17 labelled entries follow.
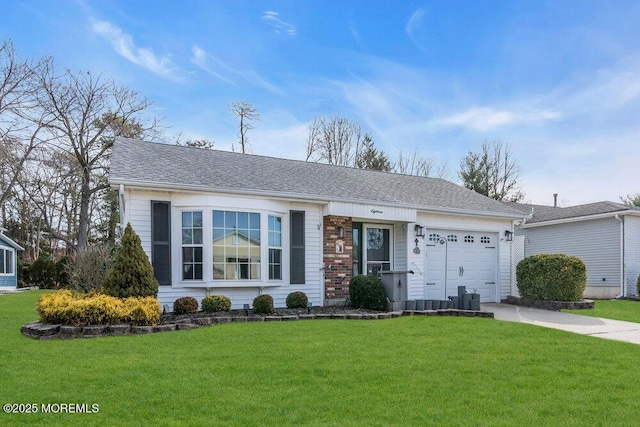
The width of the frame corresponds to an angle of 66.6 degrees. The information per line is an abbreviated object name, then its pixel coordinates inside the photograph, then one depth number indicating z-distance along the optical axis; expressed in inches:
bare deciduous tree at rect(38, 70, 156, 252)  1007.0
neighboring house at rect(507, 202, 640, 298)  660.7
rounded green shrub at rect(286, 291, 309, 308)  438.9
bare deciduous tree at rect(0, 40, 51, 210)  865.5
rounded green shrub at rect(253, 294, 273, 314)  398.0
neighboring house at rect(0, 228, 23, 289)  949.2
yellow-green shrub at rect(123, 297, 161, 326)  325.7
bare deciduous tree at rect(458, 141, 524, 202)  1412.4
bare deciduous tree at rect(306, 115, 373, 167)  1255.5
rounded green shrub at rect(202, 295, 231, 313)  399.5
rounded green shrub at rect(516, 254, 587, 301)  516.7
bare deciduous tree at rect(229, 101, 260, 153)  1208.2
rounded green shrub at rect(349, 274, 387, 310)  434.9
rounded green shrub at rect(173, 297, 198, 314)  393.7
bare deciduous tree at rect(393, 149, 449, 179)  1352.9
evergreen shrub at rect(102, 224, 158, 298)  353.1
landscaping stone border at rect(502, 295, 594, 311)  508.1
